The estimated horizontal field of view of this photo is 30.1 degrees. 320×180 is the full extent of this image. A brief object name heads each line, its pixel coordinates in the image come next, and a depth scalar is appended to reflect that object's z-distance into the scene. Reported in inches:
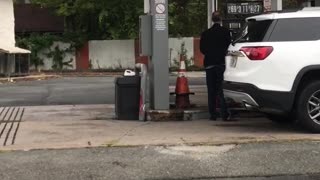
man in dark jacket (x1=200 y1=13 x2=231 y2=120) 445.1
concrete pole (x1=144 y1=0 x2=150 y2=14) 501.8
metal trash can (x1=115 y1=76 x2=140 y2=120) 474.3
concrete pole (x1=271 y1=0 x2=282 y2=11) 521.0
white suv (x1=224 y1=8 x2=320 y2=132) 370.3
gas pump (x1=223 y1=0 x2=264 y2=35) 510.6
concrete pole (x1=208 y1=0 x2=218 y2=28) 532.4
